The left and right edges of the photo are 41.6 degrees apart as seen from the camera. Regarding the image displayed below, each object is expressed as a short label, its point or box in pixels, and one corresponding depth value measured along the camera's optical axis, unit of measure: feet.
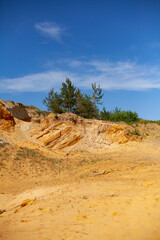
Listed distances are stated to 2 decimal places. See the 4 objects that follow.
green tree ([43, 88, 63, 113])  117.29
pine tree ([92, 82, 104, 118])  112.78
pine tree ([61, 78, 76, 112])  118.01
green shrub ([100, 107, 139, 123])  101.50
